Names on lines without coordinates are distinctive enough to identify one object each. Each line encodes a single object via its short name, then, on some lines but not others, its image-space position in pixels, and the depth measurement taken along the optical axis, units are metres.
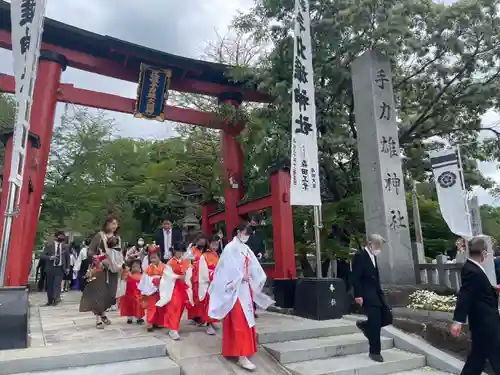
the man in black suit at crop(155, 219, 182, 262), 9.88
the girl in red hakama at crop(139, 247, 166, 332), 6.49
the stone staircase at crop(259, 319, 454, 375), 5.21
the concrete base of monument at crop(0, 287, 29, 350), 4.96
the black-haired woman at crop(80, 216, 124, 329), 6.40
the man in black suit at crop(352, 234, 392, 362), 5.34
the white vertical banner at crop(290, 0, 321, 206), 7.43
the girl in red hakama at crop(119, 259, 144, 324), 7.40
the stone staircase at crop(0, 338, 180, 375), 4.50
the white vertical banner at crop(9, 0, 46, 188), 5.65
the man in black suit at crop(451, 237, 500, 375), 4.03
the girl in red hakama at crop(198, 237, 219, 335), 6.40
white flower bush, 7.01
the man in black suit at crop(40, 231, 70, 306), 9.77
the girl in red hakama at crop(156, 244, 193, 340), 6.04
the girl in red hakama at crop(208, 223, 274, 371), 5.02
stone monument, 8.36
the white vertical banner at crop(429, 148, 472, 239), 8.54
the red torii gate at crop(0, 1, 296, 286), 8.91
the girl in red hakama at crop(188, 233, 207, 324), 6.70
